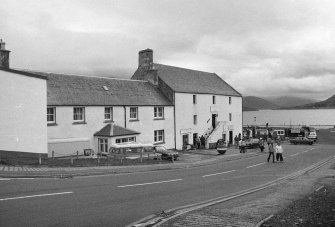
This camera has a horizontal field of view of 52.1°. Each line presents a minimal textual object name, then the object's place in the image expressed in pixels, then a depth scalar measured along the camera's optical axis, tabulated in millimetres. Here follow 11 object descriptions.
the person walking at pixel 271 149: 28472
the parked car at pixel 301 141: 51984
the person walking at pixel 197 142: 45781
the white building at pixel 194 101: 45000
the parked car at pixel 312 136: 57781
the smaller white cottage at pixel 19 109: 24125
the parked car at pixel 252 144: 44688
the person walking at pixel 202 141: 47531
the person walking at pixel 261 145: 39522
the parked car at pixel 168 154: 29209
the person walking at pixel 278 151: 28534
